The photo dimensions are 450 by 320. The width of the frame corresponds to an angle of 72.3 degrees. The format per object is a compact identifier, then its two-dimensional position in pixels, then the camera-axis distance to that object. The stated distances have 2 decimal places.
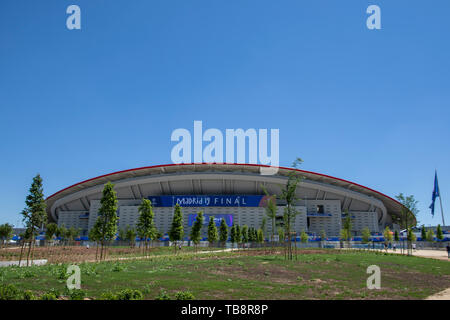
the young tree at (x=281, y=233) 47.16
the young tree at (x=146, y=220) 37.62
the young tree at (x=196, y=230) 44.92
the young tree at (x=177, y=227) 41.50
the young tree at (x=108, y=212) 30.39
